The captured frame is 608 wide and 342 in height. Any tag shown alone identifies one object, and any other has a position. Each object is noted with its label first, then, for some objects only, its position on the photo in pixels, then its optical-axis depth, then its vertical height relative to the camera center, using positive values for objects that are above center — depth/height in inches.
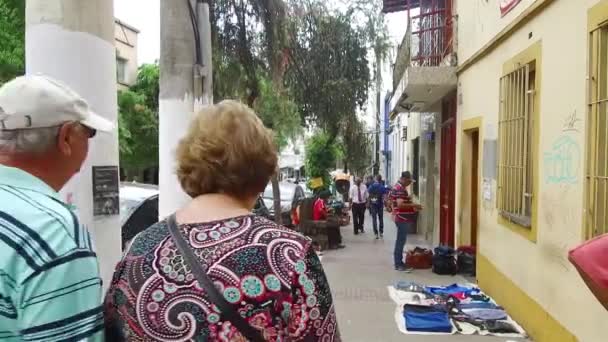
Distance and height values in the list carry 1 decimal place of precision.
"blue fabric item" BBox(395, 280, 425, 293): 314.3 -70.1
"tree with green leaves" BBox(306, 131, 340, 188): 848.9 +9.9
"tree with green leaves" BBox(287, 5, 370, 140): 515.2 +91.0
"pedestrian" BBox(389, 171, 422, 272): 380.2 -33.0
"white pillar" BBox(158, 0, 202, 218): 205.0 +33.0
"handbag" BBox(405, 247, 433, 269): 385.4 -65.9
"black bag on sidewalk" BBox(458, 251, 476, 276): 349.7 -62.3
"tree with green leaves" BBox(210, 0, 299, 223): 344.8 +77.9
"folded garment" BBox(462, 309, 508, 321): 246.1 -67.3
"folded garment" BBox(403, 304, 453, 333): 237.9 -68.0
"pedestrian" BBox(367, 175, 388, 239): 554.6 -38.3
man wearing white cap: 47.3 -5.8
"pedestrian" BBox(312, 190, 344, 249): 489.4 -51.6
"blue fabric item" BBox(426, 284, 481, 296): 297.6 -68.1
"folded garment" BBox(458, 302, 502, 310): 264.7 -67.5
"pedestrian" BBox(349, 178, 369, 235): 594.5 -40.2
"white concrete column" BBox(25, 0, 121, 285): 118.5 +22.4
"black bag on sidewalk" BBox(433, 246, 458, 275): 358.3 -62.7
